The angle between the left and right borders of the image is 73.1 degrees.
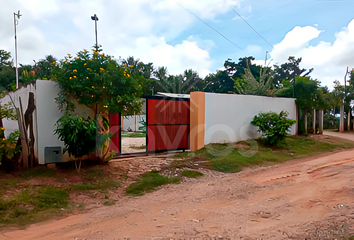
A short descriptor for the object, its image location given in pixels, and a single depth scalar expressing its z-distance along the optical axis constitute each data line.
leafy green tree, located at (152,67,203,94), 24.81
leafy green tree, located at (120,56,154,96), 24.72
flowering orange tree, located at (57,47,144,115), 5.88
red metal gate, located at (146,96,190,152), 8.35
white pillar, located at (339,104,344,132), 19.93
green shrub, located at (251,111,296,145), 9.89
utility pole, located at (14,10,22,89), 16.26
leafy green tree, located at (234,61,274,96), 13.38
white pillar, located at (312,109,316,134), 14.58
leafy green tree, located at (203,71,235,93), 28.48
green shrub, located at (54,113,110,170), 5.46
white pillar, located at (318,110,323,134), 14.89
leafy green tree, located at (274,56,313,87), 33.28
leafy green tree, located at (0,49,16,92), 21.43
